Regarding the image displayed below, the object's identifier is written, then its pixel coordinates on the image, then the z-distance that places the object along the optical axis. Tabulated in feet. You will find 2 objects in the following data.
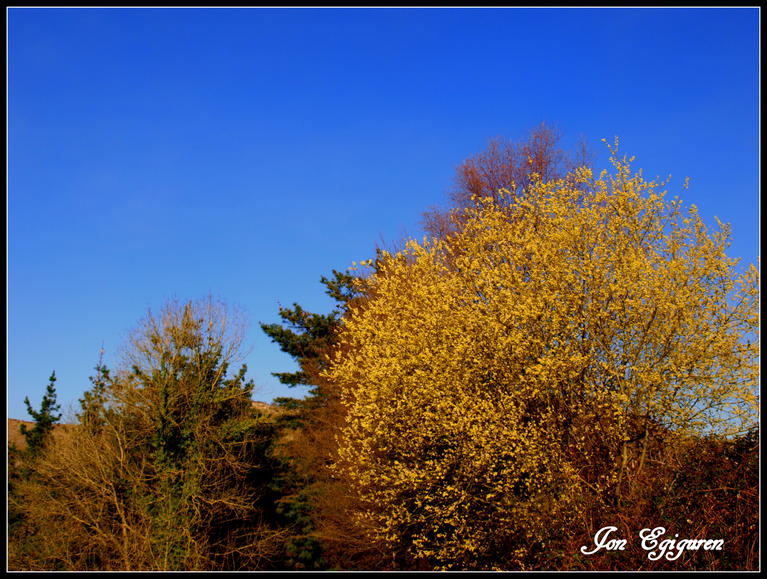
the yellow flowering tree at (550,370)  40.09
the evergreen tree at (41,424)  121.29
